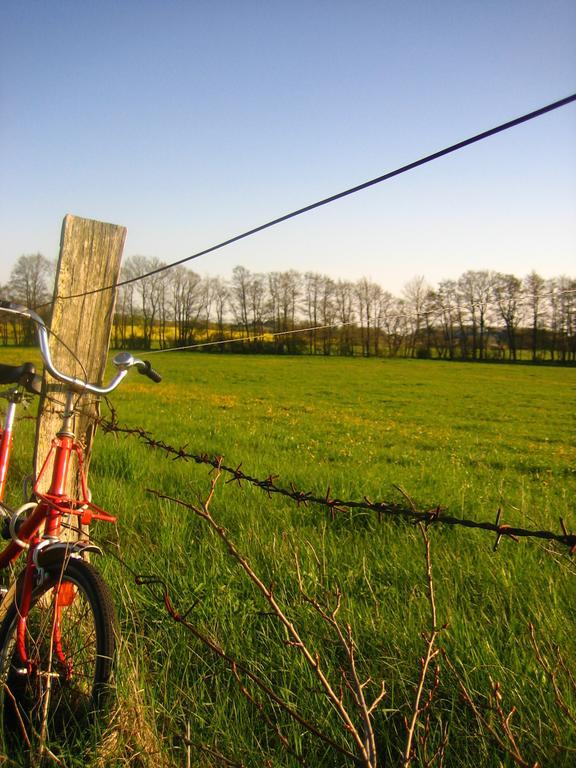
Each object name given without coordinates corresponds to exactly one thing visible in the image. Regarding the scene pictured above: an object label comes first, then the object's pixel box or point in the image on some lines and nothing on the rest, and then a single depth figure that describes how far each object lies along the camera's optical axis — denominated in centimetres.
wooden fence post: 305
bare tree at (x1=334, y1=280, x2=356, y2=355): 6117
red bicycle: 203
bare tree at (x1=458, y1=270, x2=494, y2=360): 5817
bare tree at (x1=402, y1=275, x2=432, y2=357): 5674
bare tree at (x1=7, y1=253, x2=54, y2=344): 6581
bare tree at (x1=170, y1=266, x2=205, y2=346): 7019
